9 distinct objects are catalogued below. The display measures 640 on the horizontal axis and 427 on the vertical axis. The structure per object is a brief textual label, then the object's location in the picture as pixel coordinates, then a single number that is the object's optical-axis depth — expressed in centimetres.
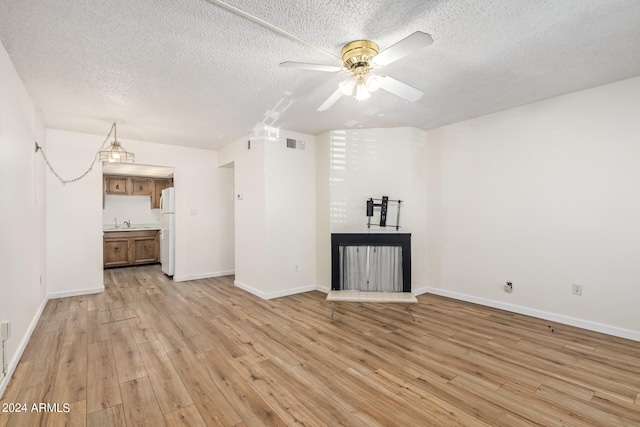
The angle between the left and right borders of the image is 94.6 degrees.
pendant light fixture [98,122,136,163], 406
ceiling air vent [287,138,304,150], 460
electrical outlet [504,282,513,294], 370
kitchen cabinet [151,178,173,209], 740
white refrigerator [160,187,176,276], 550
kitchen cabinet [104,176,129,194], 677
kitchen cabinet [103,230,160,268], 655
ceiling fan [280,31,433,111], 198
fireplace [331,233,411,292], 415
